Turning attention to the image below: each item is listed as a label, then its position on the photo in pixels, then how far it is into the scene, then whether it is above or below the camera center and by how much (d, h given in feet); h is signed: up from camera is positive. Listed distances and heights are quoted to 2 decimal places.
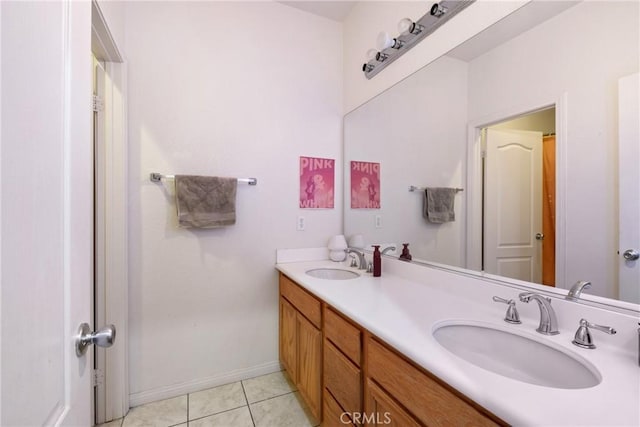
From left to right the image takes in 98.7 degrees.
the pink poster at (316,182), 6.83 +0.74
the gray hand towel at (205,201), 5.44 +0.22
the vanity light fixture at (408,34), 4.17 +3.09
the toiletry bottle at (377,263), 5.43 -1.02
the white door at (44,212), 1.24 +0.00
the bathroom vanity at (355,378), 2.29 -1.91
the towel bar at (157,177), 5.41 +0.70
